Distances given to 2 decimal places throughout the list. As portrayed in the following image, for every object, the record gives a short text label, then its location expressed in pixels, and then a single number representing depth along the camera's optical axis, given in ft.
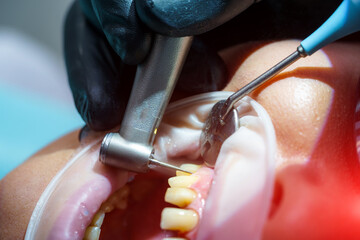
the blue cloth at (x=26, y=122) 1.25
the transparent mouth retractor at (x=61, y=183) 0.81
